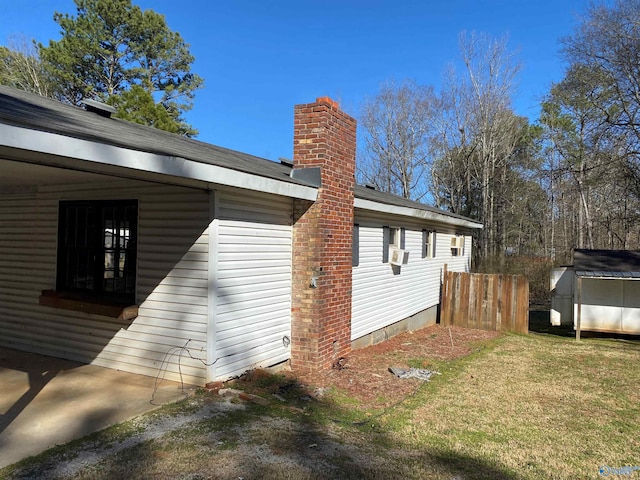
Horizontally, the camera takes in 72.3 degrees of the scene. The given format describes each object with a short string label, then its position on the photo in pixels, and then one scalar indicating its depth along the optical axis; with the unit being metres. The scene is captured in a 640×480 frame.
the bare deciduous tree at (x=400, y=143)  27.06
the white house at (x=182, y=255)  5.02
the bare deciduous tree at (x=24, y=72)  20.55
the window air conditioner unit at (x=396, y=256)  9.52
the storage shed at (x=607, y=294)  10.87
